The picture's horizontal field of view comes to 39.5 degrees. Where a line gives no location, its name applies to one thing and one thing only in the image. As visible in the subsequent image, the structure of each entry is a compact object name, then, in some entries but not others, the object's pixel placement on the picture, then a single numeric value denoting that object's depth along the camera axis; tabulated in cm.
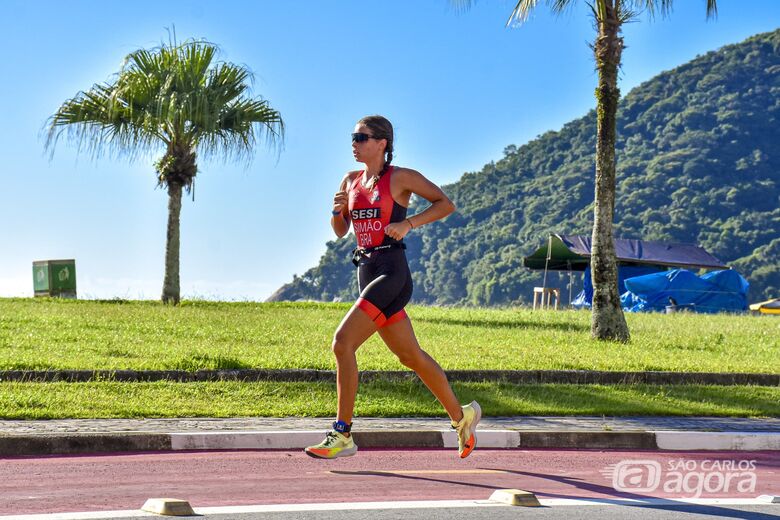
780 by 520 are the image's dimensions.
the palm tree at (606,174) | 1884
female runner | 680
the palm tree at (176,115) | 2645
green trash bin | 3002
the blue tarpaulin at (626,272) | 4097
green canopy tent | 4081
